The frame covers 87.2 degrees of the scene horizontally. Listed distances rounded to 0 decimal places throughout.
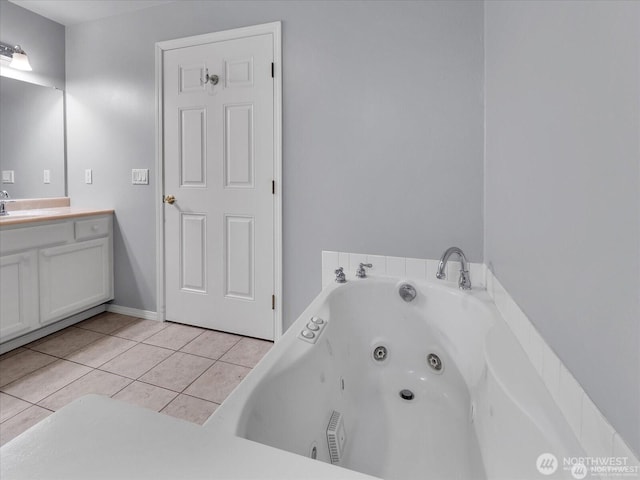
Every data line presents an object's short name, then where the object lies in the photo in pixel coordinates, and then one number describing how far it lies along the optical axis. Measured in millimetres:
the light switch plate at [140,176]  2559
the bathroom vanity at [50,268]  2059
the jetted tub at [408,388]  792
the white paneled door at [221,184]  2215
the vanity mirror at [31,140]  2438
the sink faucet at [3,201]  2324
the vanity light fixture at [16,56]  2350
